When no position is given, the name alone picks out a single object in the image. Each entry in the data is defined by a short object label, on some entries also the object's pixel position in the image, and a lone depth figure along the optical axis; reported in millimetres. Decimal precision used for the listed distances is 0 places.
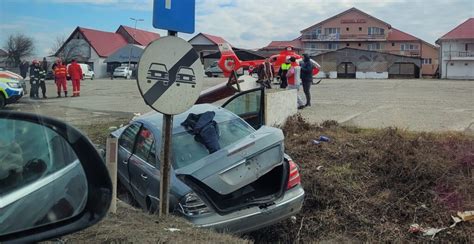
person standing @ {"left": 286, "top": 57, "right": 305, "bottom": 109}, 15781
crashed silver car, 4914
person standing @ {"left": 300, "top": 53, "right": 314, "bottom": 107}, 15531
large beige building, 89062
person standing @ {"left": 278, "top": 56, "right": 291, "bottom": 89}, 18547
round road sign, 4344
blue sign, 4305
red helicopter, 27847
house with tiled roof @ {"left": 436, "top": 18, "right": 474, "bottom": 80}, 67125
